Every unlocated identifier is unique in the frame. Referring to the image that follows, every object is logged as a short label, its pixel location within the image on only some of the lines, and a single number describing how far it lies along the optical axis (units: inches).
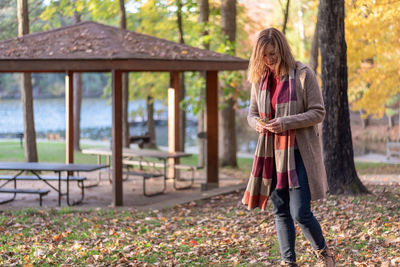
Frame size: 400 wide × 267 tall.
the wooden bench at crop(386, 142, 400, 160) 847.4
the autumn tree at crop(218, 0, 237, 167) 617.6
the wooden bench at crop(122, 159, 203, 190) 444.6
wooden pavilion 369.1
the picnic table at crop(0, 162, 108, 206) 375.9
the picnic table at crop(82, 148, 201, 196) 422.3
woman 169.0
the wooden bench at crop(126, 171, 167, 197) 403.2
